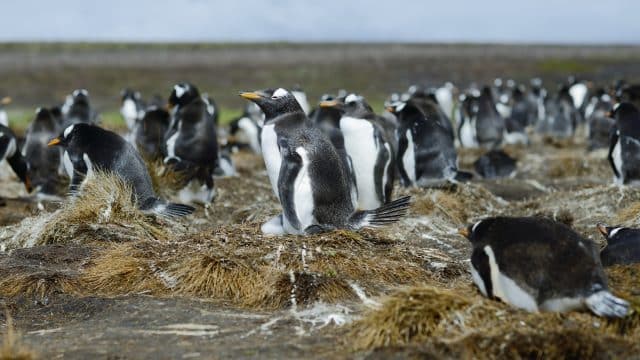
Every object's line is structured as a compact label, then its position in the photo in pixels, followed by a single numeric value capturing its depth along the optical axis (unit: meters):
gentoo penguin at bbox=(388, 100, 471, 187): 10.64
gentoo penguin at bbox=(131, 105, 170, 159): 12.06
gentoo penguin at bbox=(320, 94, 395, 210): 9.05
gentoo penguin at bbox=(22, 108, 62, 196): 11.74
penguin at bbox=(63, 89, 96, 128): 16.52
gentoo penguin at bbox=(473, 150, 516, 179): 13.44
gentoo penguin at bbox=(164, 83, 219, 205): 10.42
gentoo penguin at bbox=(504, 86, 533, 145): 19.94
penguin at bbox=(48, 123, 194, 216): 8.54
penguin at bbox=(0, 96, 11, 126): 15.14
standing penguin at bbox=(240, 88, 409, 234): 6.90
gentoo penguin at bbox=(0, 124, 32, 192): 10.69
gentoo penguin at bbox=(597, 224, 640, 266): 6.22
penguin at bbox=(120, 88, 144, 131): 20.62
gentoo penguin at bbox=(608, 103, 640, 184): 10.11
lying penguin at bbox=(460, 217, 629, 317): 4.80
